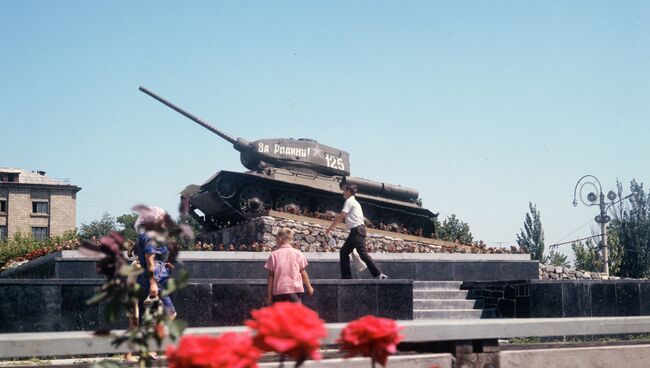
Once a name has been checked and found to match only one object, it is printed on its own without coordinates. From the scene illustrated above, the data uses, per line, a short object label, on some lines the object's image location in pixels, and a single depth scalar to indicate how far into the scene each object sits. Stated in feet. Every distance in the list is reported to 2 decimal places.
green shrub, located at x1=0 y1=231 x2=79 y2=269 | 178.70
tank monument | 31.71
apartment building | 254.06
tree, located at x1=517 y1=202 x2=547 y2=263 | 162.71
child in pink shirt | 25.62
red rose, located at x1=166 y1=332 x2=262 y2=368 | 5.76
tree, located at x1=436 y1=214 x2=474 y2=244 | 158.71
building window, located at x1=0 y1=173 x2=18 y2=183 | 259.19
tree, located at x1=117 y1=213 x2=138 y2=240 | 300.03
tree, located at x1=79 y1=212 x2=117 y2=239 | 268.17
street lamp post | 94.94
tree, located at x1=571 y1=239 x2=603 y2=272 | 130.36
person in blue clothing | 23.86
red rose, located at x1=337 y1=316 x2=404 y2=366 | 7.63
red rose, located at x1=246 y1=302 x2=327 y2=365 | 6.01
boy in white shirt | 39.09
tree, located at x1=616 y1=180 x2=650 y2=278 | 115.14
